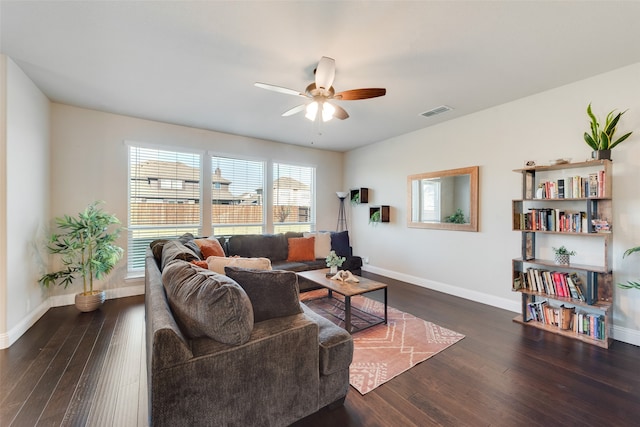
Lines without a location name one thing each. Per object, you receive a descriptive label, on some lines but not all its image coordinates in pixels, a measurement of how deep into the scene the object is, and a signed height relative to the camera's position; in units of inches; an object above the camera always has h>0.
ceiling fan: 91.4 +45.5
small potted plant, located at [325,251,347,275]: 134.3 -24.2
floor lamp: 250.1 -3.5
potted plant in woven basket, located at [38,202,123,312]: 130.0 -19.0
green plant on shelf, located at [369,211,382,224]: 210.8 -2.0
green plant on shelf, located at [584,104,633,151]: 102.1 +32.1
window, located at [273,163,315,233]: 218.1 +14.0
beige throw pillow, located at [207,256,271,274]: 95.0 -17.8
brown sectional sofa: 47.6 -28.9
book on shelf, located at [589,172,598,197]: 104.9 +12.2
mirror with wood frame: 156.0 +9.8
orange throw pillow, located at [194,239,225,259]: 142.1 -18.4
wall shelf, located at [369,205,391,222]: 204.8 +1.2
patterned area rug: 85.1 -49.8
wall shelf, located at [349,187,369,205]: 224.1 +16.3
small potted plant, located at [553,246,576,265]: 114.5 -17.1
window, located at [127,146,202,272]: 163.6 +10.4
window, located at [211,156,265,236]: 190.2 +13.1
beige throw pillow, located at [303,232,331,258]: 185.5 -21.0
